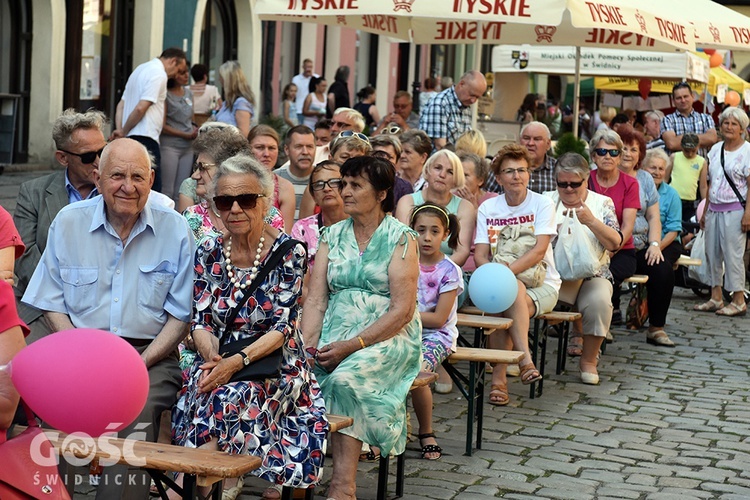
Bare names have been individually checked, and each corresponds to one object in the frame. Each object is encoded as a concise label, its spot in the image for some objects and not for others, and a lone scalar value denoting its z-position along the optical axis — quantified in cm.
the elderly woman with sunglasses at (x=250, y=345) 794
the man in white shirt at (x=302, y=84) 3715
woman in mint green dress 905
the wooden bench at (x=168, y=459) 664
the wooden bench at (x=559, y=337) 1357
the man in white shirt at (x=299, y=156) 1413
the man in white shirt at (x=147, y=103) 1888
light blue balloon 1257
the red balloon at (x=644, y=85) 3992
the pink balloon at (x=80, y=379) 580
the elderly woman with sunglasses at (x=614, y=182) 1568
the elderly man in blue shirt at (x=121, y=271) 833
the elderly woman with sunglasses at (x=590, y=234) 1422
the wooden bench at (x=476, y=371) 1082
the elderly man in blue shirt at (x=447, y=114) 1877
